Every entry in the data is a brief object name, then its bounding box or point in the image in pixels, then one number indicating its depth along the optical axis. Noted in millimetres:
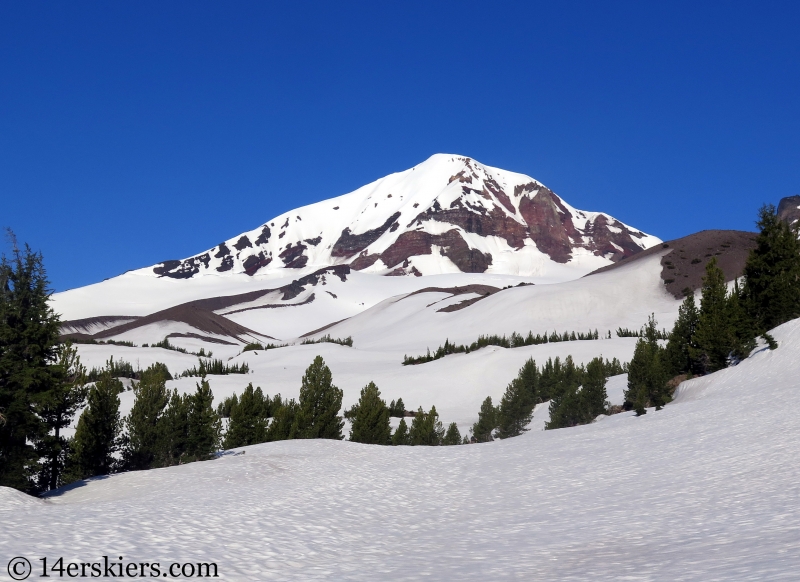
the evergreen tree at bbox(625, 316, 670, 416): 32750
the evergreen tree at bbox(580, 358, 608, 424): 35531
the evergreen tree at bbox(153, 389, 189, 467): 27734
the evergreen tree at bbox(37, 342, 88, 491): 22172
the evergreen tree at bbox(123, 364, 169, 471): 27594
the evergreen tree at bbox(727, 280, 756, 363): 32469
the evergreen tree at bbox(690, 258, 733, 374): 33312
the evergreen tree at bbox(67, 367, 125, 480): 25703
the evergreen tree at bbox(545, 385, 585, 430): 35500
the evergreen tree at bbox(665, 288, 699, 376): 36812
